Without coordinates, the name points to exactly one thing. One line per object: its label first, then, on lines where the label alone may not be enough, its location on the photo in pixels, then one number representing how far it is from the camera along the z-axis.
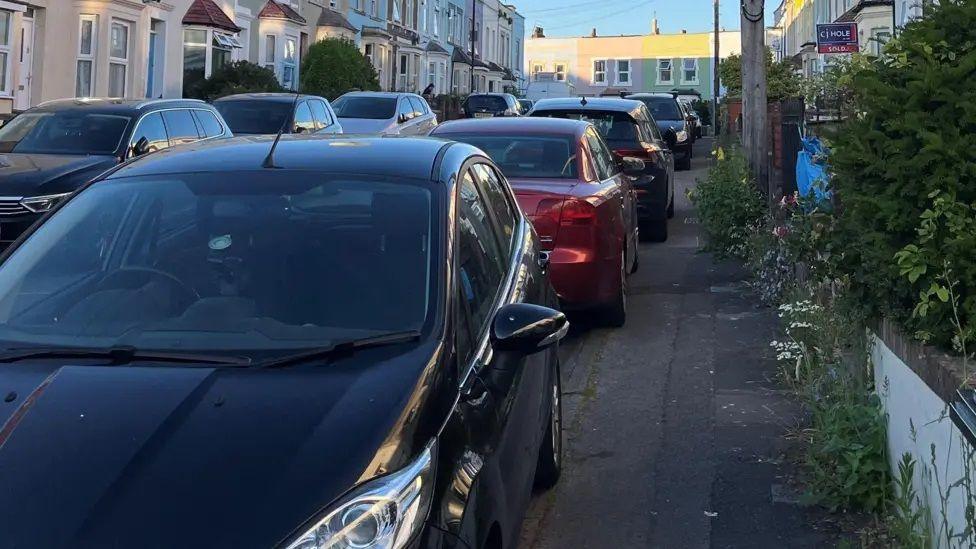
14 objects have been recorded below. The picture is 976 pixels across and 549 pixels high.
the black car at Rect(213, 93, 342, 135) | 17.95
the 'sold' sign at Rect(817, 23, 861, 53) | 14.03
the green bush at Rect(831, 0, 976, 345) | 4.08
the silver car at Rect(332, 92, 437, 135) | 22.95
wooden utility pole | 12.99
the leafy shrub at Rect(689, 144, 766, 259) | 10.74
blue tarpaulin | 7.63
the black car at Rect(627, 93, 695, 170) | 25.93
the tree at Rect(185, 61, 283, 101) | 28.67
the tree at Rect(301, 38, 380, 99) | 34.44
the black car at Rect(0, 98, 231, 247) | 10.48
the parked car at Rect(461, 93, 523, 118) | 34.25
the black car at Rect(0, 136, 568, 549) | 2.76
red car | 7.96
